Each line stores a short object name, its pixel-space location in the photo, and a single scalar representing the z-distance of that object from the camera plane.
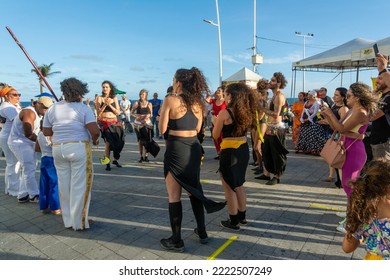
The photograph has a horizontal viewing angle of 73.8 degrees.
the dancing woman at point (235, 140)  3.05
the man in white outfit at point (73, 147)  3.07
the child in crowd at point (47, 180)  3.70
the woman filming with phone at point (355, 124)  2.94
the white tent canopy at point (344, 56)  9.64
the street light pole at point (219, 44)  18.66
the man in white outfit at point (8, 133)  4.19
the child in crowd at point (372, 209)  1.66
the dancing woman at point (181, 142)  2.67
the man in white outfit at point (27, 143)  3.83
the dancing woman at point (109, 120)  5.97
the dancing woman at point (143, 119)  6.74
